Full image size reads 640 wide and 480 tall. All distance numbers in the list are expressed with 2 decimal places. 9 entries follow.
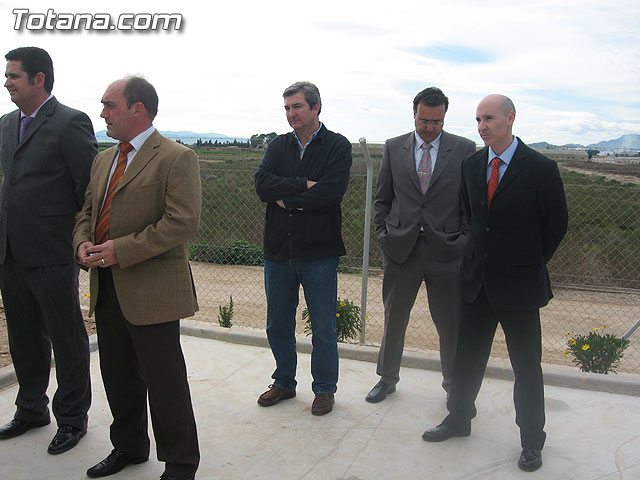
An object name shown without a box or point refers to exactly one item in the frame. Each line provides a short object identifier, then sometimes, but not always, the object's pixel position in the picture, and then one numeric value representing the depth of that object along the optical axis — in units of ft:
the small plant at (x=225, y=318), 18.88
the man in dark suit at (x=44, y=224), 10.70
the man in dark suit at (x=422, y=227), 12.38
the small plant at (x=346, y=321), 17.44
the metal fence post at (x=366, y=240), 16.09
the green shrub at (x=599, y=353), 14.98
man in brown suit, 8.92
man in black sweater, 12.00
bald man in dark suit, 10.22
